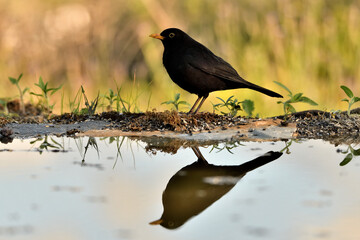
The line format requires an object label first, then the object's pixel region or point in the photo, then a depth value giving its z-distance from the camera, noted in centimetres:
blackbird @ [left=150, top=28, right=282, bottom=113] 981
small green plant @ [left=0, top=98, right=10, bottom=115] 1110
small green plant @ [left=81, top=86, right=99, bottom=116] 1056
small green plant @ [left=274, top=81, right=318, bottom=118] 947
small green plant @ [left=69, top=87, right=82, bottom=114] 1081
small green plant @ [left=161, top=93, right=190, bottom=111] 1020
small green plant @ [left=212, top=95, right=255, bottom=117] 1076
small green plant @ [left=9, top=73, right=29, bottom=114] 1078
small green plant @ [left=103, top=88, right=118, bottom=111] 1070
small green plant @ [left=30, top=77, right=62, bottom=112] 1053
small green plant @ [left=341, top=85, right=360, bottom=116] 929
